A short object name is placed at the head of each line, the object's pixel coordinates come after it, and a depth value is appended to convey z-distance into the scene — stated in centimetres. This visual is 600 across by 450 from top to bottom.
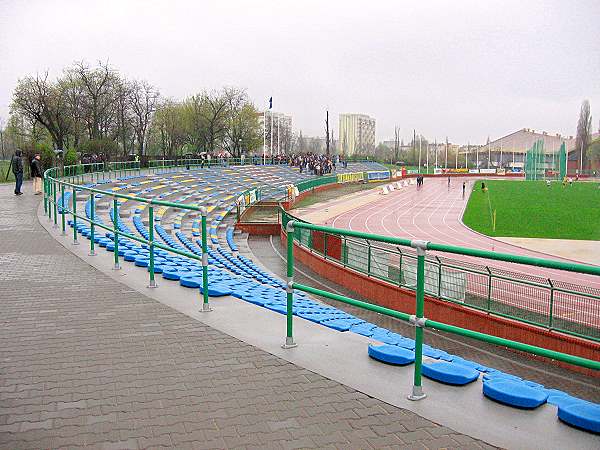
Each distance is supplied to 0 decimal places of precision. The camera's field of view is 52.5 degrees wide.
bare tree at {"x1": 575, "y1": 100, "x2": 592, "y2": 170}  12006
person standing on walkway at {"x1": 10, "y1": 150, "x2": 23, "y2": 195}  2459
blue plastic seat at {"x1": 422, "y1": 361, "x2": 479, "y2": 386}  506
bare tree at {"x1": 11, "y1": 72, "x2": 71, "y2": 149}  4625
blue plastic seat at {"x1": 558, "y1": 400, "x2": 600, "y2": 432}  415
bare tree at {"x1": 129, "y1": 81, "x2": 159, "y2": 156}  6581
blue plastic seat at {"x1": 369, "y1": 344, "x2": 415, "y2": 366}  555
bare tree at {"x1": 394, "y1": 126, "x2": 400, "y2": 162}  15279
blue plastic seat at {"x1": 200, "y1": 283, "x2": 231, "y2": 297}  842
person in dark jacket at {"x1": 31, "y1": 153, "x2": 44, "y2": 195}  2598
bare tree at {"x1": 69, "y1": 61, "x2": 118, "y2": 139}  5350
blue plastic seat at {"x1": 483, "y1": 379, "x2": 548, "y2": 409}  460
